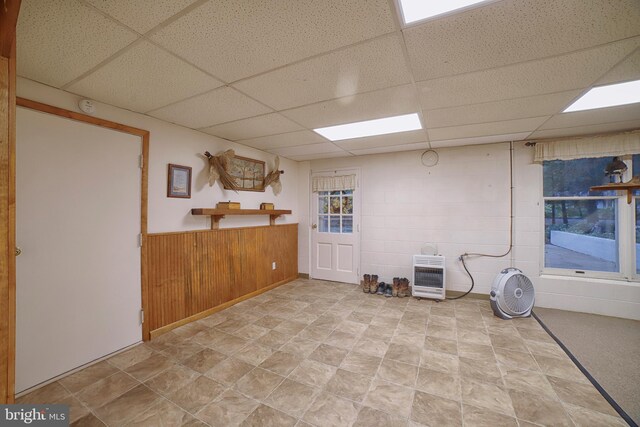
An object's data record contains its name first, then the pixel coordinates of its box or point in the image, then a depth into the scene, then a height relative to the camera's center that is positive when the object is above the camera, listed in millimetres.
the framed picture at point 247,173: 3707 +660
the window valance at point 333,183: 4633 +611
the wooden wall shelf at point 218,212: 3055 +34
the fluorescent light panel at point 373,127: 2788 +1069
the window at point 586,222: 3178 -100
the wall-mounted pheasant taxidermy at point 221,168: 3232 +618
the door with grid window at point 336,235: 4672 -391
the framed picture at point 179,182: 2834 +387
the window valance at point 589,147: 3041 +875
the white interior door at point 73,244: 1877 -251
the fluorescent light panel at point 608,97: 1986 +1022
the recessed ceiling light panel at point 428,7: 1187 +1009
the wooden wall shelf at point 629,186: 1821 +217
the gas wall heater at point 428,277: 3795 -957
